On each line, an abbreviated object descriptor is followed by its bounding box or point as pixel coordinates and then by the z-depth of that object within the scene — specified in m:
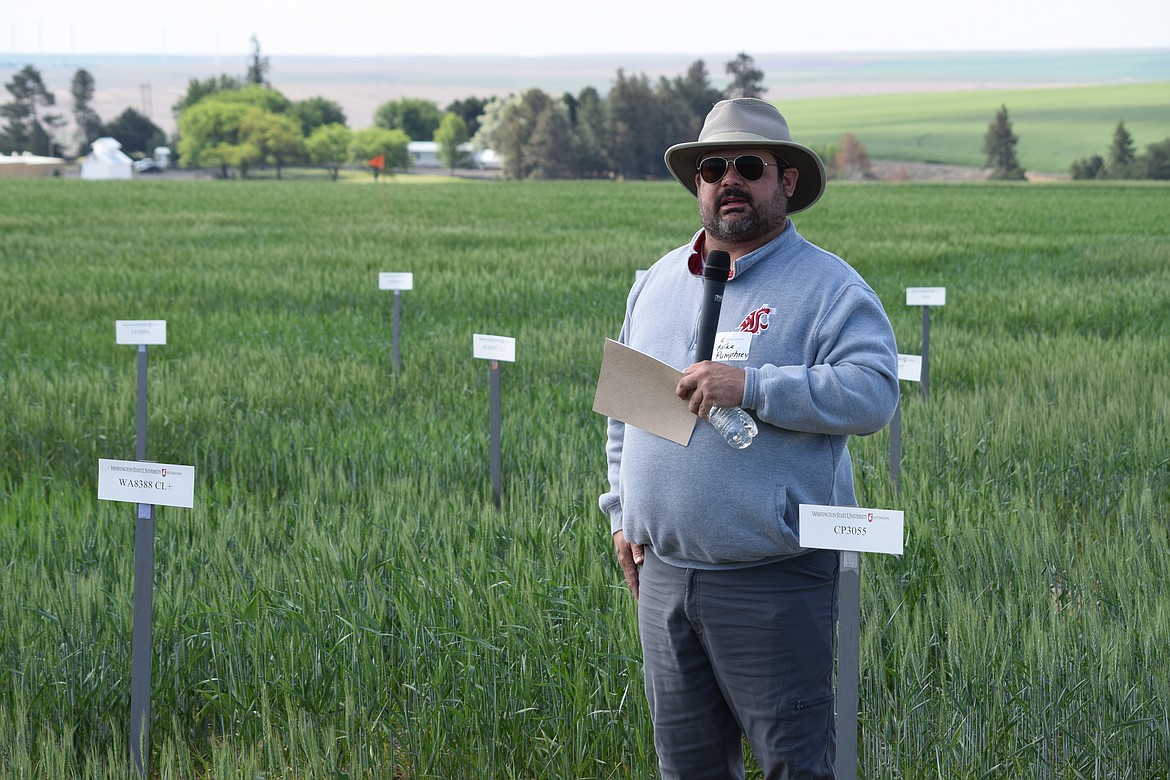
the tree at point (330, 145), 113.94
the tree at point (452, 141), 117.00
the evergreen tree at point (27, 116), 124.50
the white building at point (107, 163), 100.56
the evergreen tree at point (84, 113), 133.12
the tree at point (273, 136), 105.62
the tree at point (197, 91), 140.68
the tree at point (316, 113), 132.12
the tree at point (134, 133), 125.00
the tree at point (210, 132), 107.81
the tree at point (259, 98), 126.06
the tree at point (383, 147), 114.44
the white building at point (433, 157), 119.19
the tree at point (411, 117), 152.00
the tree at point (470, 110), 142.25
